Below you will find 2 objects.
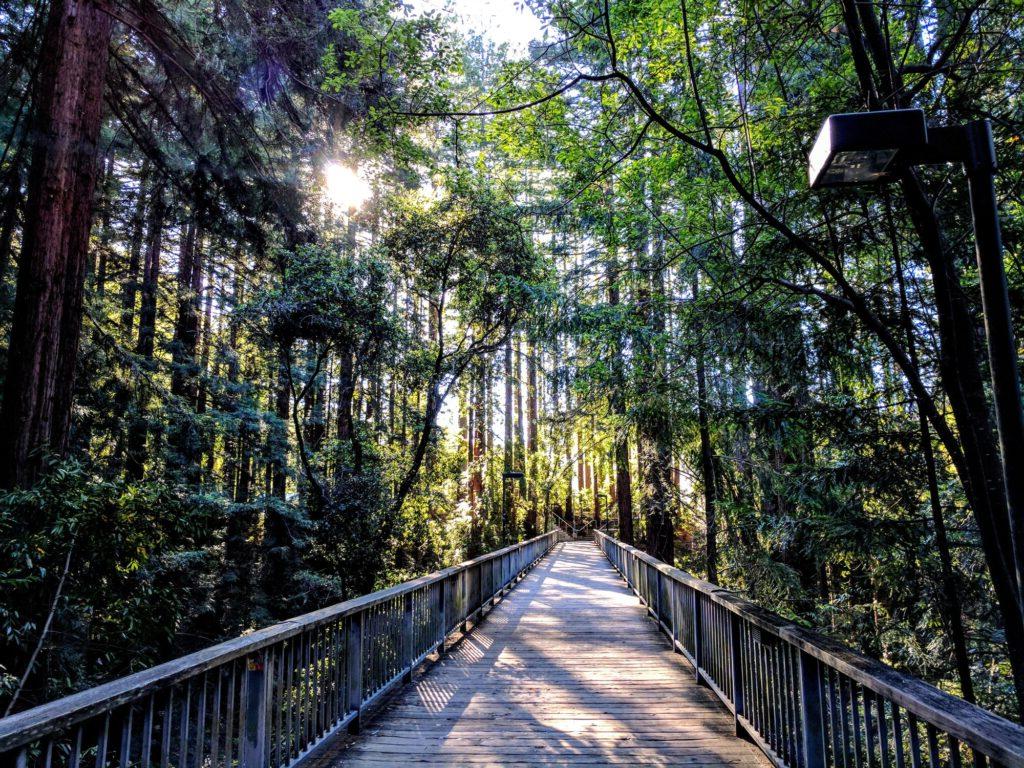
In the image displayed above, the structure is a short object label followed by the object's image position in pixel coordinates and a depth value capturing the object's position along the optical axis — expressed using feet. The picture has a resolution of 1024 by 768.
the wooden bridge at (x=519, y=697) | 6.63
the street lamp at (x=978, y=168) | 6.43
